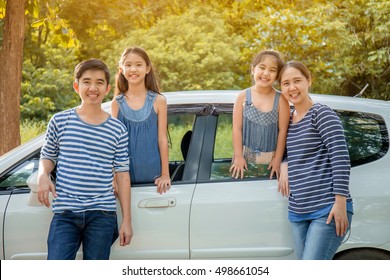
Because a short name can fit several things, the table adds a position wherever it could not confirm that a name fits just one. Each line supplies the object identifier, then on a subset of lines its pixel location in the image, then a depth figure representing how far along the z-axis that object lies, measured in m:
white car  3.66
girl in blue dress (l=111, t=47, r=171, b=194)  3.66
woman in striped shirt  3.19
